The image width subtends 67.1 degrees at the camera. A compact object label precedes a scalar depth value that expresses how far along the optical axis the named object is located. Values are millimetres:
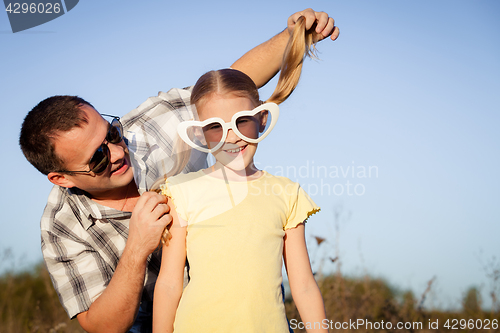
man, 2555
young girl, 1710
